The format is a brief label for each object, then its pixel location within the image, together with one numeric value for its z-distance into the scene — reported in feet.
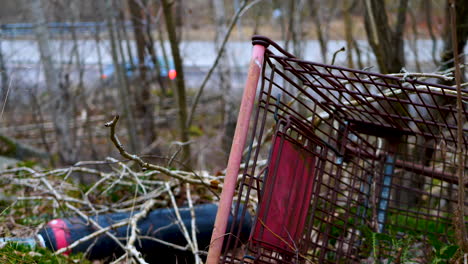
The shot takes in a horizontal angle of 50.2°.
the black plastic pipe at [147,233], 10.46
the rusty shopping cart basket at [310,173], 6.79
